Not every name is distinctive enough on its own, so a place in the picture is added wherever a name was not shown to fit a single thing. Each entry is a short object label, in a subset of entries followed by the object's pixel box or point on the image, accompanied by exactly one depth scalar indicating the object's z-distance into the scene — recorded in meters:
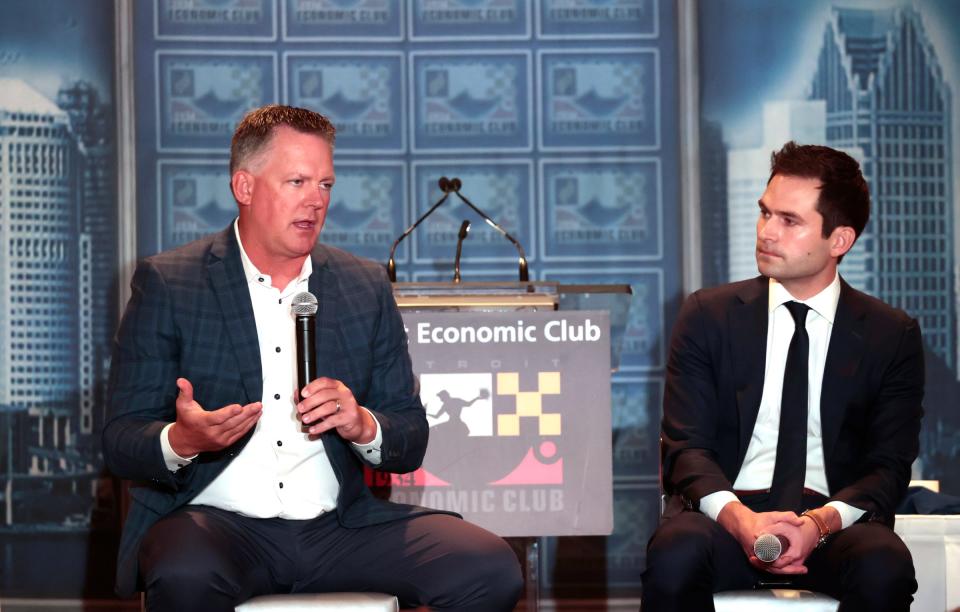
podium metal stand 6.58
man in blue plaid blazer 4.71
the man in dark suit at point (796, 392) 5.30
